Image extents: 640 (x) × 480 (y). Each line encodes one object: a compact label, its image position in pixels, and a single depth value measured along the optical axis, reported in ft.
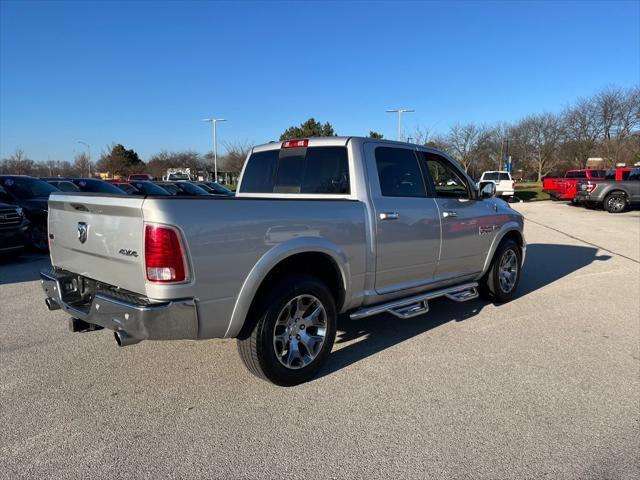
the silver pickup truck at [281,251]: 9.42
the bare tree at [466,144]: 173.99
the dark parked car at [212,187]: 80.79
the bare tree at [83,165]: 204.19
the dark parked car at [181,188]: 68.69
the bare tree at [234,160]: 175.23
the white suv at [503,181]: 88.33
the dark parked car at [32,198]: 33.30
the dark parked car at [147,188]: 60.49
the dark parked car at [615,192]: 65.31
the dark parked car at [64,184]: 43.45
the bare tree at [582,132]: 167.02
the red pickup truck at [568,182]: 80.43
